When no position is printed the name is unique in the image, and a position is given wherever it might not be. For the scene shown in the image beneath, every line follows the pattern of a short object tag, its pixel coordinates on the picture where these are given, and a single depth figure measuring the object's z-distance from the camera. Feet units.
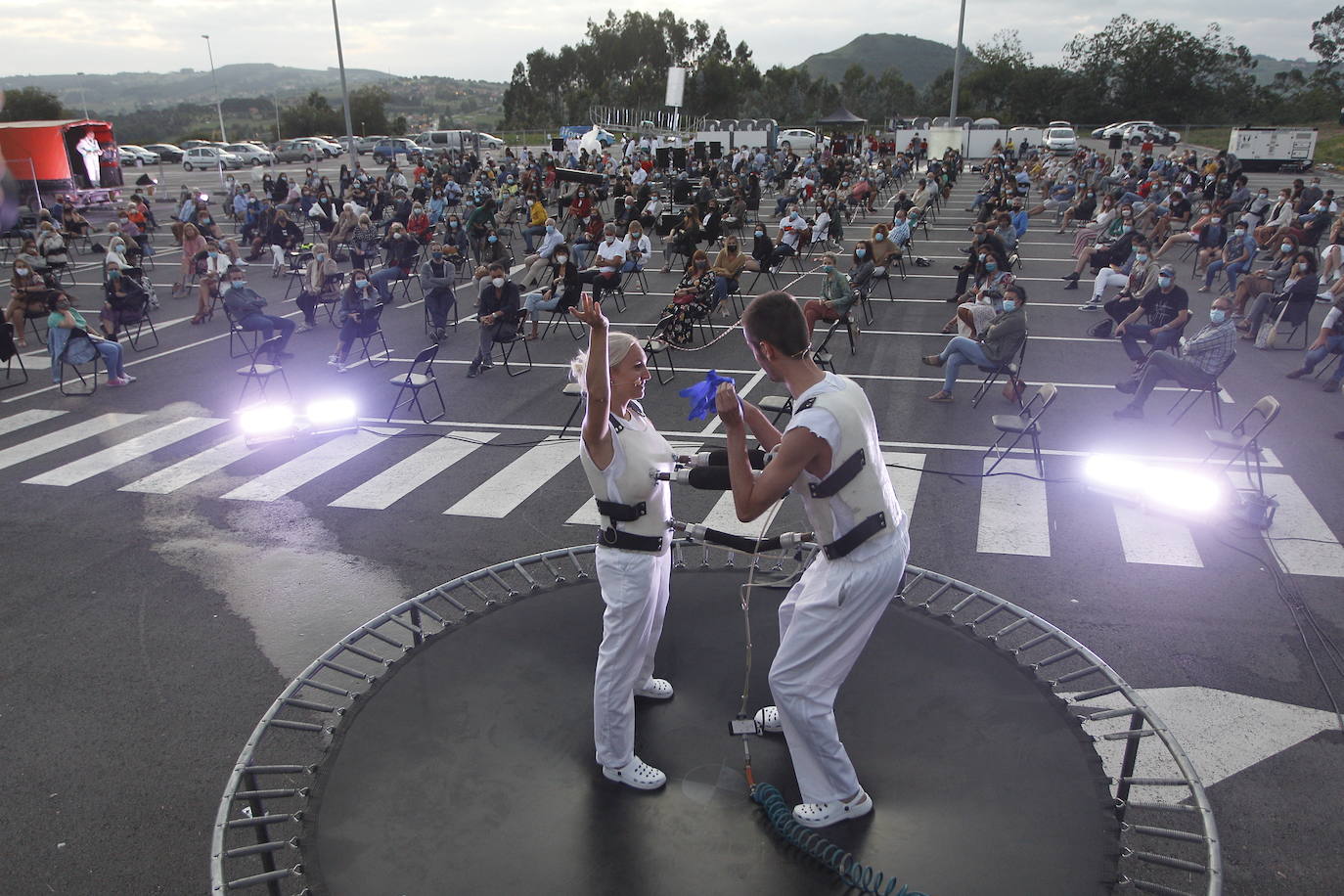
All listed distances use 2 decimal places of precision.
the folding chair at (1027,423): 30.12
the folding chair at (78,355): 40.83
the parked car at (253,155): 176.45
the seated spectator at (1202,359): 32.96
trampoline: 12.61
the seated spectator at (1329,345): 38.22
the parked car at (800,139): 179.50
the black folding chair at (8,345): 41.99
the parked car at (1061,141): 165.99
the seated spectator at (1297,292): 43.78
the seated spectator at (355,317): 44.34
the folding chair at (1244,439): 27.14
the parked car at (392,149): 176.35
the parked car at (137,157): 177.68
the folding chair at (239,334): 44.68
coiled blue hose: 12.04
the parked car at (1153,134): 169.25
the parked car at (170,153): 186.70
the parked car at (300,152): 188.03
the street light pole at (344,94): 112.88
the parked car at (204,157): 165.27
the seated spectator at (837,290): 44.04
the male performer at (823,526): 11.43
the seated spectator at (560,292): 48.06
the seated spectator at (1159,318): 39.24
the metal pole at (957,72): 125.43
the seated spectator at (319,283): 52.70
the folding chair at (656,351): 40.98
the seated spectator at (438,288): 49.39
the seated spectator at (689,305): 44.91
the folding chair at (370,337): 45.11
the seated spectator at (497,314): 43.86
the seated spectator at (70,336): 40.14
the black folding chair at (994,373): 36.63
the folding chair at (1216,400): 32.55
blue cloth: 14.46
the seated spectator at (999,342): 35.76
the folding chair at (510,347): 44.42
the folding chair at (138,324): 49.14
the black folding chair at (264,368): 39.09
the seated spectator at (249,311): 42.83
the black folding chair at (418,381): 36.58
